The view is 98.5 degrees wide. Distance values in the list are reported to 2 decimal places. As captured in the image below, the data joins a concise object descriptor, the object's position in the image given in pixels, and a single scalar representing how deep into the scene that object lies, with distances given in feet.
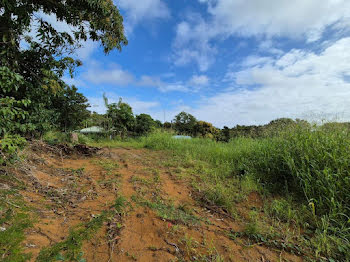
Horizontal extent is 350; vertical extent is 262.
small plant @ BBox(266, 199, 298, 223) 5.63
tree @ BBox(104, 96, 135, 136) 34.01
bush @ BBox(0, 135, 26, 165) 5.42
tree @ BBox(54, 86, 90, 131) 23.31
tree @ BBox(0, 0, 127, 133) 7.08
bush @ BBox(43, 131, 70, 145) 17.06
